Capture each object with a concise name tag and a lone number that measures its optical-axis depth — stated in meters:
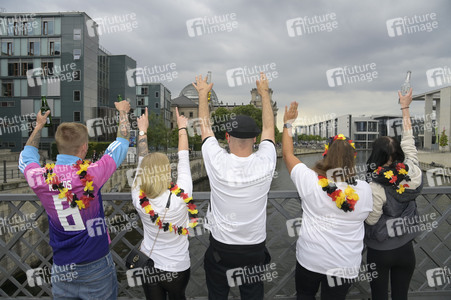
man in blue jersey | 2.57
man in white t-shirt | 2.54
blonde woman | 2.63
